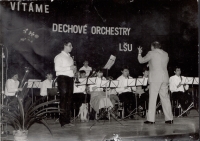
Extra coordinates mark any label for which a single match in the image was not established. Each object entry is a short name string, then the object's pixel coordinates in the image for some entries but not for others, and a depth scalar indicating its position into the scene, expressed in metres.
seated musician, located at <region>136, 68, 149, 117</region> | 6.87
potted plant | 5.05
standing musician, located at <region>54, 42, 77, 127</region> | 6.35
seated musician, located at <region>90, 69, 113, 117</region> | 6.86
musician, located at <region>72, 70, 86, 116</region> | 6.83
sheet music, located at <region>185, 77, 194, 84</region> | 6.68
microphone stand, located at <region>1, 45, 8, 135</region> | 5.44
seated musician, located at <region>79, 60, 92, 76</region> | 6.64
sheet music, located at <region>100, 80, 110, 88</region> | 6.79
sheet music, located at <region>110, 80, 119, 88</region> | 6.78
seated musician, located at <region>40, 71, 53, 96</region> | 6.30
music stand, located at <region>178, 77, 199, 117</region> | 6.62
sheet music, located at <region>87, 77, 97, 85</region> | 6.70
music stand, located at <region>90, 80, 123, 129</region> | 6.78
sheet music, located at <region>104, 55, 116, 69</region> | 6.55
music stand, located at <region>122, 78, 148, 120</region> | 7.00
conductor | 6.65
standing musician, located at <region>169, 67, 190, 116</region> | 6.88
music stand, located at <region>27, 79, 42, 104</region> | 6.05
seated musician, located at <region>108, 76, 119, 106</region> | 7.01
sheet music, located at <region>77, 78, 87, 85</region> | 6.68
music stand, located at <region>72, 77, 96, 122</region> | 6.68
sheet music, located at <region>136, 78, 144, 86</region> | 7.02
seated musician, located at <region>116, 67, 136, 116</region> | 7.03
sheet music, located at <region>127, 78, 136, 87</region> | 6.99
